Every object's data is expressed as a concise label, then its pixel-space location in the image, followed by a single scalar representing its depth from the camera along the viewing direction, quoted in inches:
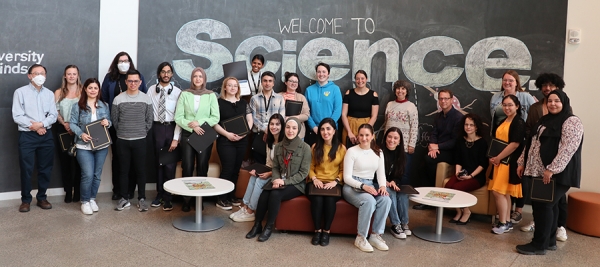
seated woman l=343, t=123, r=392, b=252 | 193.5
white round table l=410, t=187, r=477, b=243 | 197.9
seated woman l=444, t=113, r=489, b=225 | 231.8
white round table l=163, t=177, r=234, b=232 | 201.0
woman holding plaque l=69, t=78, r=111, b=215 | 228.1
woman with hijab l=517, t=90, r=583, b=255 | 178.1
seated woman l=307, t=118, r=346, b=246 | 198.4
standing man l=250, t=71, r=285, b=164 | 247.0
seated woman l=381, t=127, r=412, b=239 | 208.7
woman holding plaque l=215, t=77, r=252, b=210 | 240.2
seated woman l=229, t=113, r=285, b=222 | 216.7
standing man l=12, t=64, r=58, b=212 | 225.9
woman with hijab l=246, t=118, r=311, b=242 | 201.9
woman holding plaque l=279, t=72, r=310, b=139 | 252.1
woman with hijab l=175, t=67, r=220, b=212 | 234.7
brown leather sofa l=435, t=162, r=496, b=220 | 231.5
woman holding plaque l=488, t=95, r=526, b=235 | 216.1
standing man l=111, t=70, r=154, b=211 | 229.3
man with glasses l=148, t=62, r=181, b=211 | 239.0
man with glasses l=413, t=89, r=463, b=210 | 249.0
